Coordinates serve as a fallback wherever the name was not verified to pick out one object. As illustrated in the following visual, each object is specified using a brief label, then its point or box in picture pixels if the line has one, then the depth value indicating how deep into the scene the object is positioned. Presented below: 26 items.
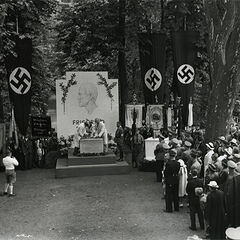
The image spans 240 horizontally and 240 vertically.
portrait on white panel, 22.59
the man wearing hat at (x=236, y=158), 10.73
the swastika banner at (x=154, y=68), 21.61
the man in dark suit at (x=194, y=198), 10.62
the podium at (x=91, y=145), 18.31
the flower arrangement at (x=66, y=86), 22.59
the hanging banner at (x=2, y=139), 19.42
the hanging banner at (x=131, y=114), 22.59
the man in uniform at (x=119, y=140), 19.12
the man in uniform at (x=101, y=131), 18.62
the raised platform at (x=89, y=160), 18.11
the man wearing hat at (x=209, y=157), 13.00
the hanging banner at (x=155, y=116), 21.64
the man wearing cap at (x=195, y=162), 11.23
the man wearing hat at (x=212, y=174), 10.23
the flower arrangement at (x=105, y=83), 22.86
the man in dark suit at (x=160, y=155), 15.78
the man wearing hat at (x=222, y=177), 10.17
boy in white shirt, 14.41
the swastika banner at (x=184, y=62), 20.78
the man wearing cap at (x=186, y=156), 13.06
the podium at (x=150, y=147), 18.25
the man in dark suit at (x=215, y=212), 9.14
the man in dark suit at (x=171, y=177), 12.15
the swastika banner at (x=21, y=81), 19.56
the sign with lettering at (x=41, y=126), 19.62
